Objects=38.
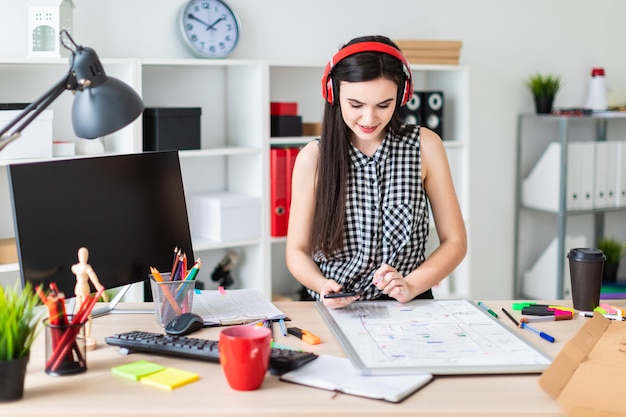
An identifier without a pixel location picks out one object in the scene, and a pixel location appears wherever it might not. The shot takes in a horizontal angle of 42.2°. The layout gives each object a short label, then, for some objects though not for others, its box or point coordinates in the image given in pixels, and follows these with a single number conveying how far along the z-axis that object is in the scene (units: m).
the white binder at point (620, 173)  4.08
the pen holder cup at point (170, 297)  1.69
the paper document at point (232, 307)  1.76
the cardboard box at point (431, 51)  3.65
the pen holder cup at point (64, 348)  1.40
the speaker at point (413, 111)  3.65
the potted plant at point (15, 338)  1.29
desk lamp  1.48
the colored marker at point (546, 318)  1.76
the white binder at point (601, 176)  4.03
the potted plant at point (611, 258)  4.21
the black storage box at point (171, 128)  3.08
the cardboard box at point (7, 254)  2.86
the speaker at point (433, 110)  3.68
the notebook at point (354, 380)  1.31
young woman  2.12
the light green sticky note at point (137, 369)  1.40
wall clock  3.29
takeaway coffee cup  1.85
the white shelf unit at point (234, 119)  3.09
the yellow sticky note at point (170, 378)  1.36
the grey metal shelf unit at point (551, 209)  3.98
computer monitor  1.63
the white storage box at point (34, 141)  2.80
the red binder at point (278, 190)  3.32
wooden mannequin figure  1.52
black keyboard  1.42
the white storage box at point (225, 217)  3.24
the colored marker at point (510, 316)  1.75
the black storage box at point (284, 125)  3.36
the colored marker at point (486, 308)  1.80
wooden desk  1.26
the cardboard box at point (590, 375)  1.28
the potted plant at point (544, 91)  4.03
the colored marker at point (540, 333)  1.61
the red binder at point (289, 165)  3.34
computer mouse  1.64
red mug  1.33
